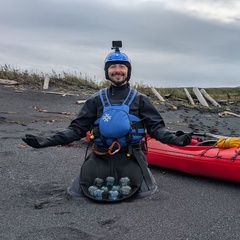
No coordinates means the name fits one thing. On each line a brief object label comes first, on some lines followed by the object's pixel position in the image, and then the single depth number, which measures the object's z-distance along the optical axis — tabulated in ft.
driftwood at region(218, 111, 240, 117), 29.34
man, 9.59
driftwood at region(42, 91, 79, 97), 31.19
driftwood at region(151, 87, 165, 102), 33.80
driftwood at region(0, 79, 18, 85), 32.86
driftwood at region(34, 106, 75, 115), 24.76
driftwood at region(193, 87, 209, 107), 35.87
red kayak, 10.34
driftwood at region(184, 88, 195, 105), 35.56
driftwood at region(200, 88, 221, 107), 36.29
